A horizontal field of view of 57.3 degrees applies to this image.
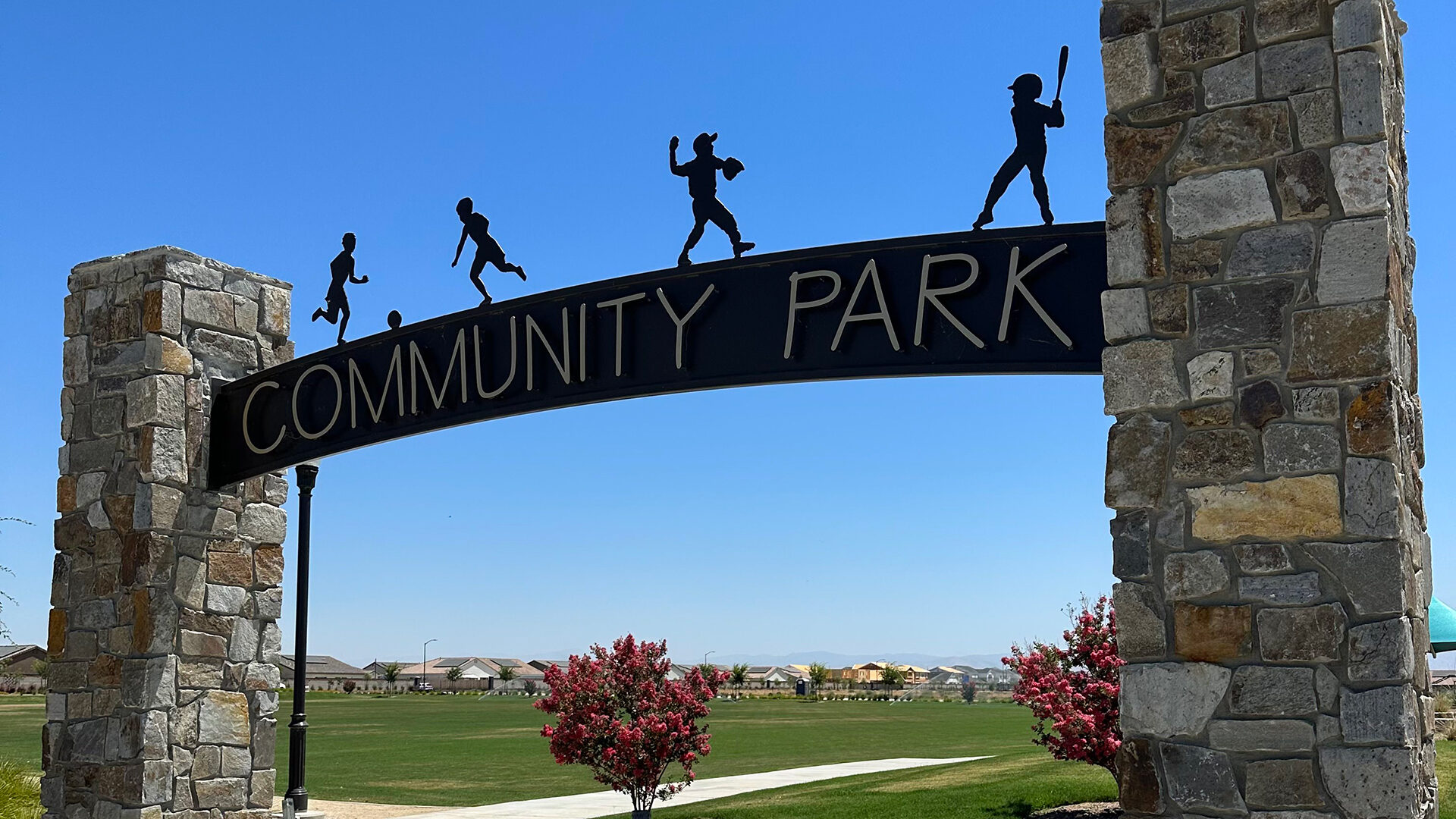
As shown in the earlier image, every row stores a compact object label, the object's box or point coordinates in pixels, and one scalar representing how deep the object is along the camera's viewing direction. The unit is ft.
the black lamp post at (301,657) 46.47
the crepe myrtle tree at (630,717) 51.88
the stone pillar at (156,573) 32.89
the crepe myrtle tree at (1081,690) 49.06
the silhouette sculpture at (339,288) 36.42
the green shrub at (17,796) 36.94
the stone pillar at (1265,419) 18.10
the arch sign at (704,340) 24.54
